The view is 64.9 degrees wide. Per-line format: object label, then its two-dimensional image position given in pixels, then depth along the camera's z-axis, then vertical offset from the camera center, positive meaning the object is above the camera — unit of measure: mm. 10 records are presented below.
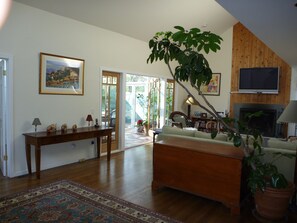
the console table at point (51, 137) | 3834 -682
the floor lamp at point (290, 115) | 2883 -126
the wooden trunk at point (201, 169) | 2951 -916
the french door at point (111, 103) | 5562 -73
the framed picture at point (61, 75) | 4277 +467
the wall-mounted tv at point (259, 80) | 6766 +716
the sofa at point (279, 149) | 3131 -612
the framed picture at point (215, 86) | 7875 +569
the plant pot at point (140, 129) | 8452 -1017
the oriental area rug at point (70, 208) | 2688 -1354
